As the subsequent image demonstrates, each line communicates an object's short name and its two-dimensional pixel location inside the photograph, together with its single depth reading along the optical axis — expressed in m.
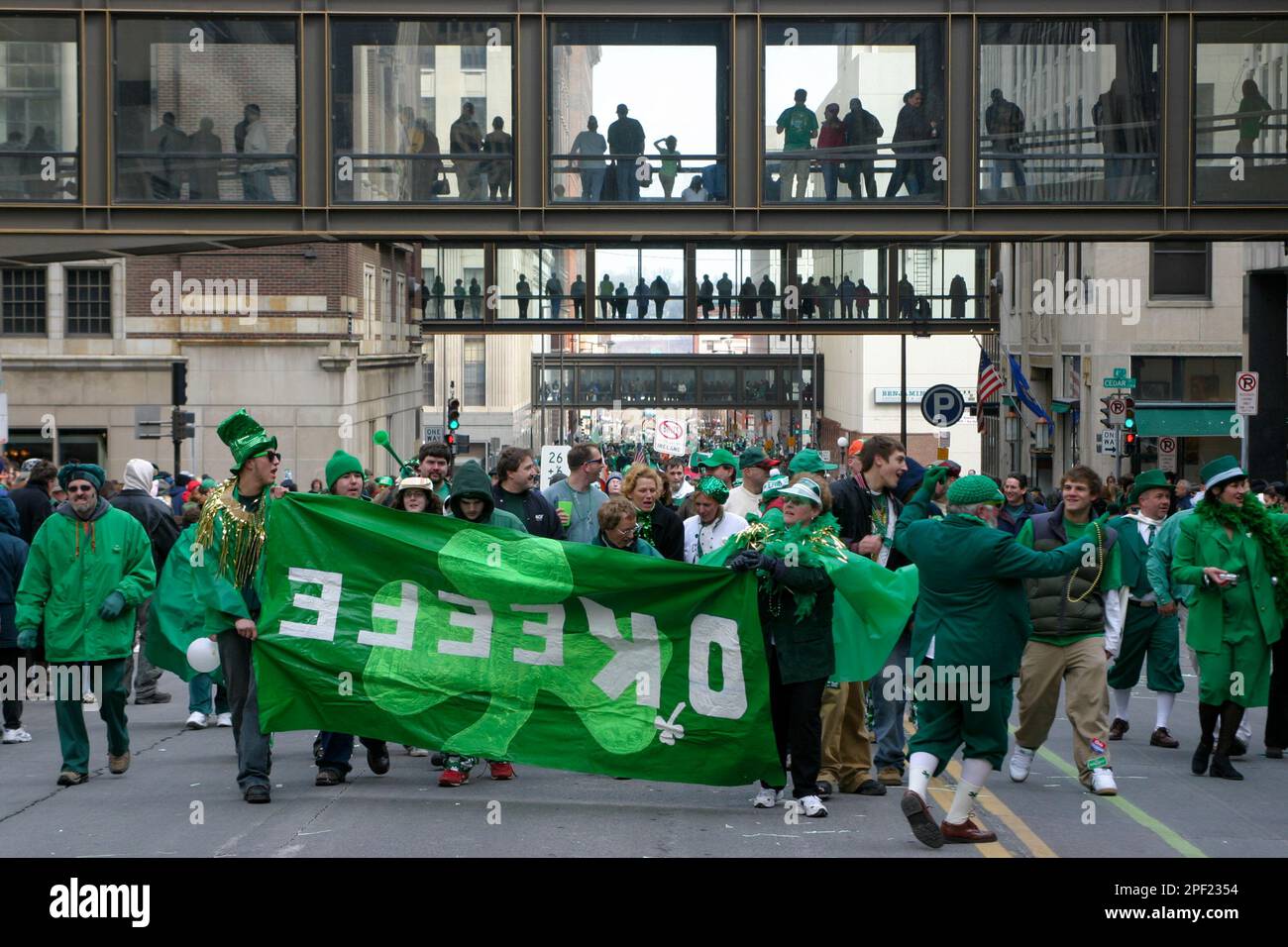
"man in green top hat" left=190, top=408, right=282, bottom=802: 10.09
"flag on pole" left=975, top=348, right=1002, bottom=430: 38.09
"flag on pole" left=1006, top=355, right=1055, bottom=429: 43.78
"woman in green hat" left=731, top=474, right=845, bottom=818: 9.29
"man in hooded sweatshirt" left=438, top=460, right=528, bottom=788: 10.48
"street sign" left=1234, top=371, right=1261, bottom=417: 27.78
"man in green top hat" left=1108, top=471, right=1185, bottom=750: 12.69
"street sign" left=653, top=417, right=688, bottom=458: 53.03
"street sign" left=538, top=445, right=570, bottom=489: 32.84
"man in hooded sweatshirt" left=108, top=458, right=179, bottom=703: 14.31
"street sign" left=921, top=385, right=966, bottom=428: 29.48
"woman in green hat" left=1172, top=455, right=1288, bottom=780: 11.29
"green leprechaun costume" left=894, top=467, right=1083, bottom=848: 8.73
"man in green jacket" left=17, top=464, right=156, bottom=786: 10.73
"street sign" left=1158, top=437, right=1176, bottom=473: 42.62
